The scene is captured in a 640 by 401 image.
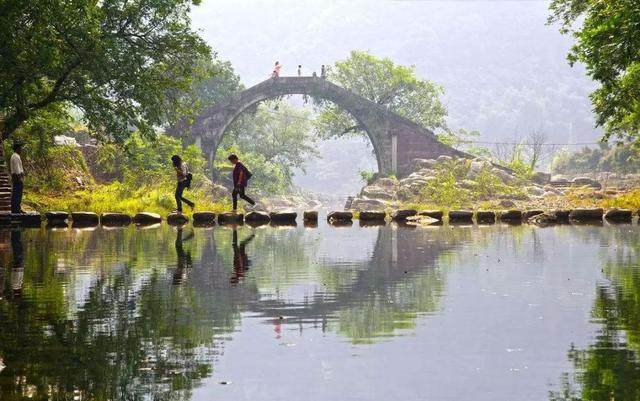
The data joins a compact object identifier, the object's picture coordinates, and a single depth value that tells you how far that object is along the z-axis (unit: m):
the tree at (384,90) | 81.26
